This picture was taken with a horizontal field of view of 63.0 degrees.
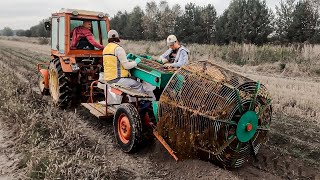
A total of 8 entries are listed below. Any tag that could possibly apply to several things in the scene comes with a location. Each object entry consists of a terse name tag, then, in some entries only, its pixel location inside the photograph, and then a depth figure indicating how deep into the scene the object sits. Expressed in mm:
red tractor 5789
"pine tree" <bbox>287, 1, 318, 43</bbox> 21206
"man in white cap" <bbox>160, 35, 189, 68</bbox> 4645
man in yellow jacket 4524
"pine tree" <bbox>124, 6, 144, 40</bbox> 35933
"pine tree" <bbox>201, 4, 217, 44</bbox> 28646
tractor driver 5928
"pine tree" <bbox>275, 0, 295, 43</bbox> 22555
